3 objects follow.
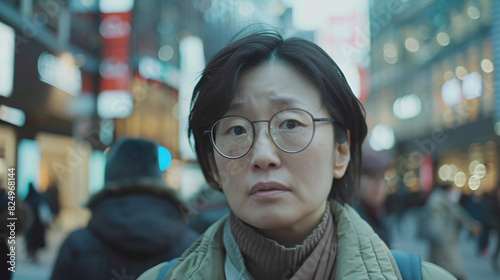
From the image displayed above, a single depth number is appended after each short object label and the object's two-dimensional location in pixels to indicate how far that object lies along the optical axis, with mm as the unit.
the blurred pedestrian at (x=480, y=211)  11445
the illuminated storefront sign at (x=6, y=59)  3947
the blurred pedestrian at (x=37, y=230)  8038
